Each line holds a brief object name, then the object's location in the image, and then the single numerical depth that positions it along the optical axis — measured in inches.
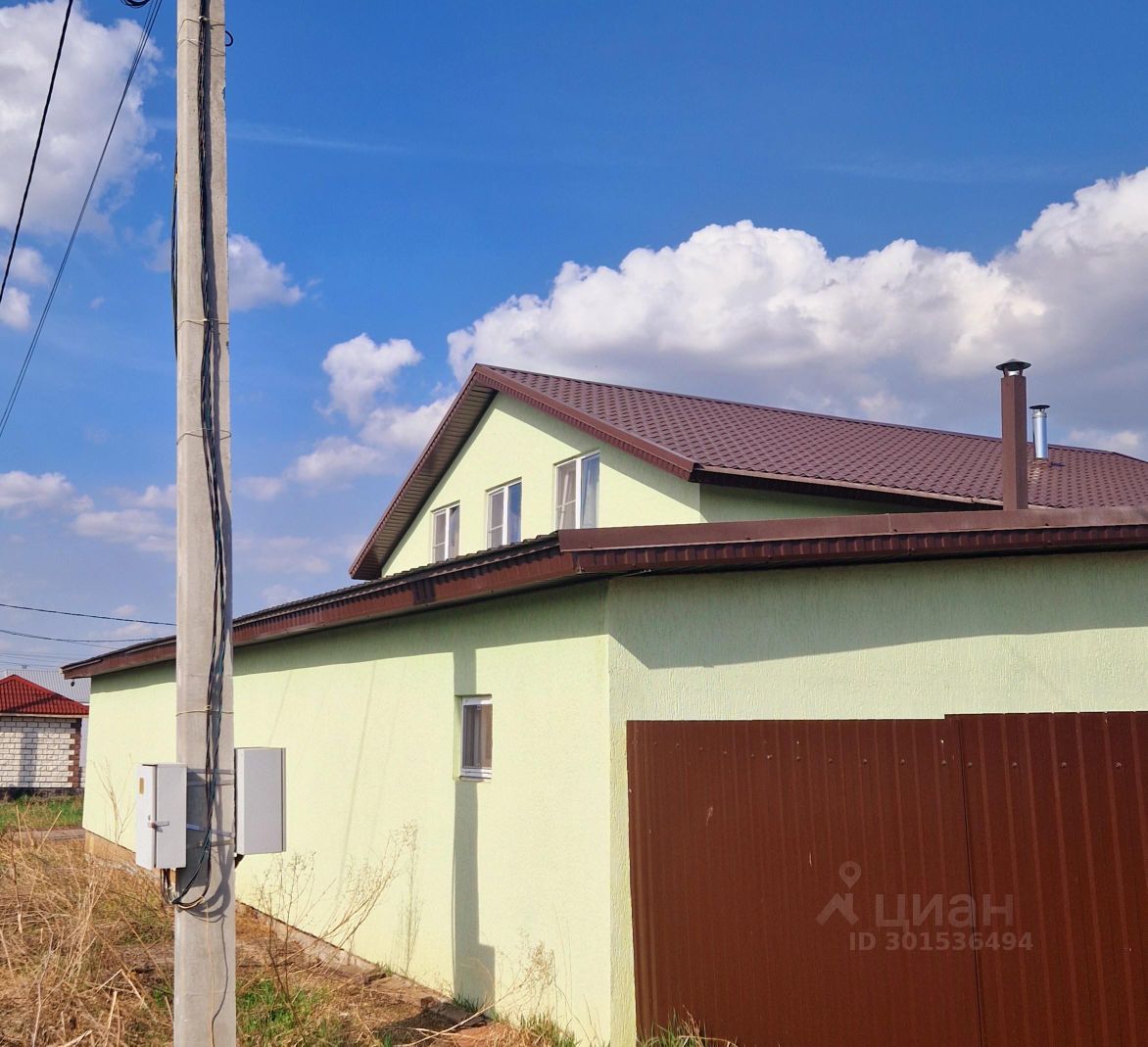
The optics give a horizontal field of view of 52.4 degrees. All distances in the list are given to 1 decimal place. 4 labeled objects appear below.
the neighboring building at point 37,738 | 1194.6
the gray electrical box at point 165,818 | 203.2
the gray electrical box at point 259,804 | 213.9
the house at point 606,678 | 263.6
